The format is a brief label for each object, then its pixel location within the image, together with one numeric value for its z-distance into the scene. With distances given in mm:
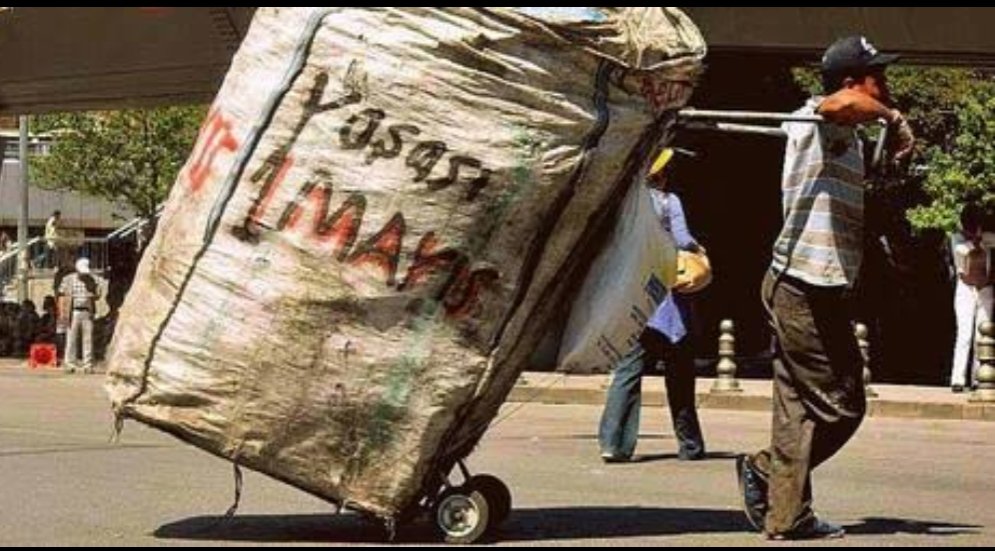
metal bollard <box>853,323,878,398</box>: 16625
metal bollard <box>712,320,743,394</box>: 17609
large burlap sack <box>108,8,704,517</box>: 6340
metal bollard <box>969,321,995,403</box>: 16136
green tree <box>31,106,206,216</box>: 38469
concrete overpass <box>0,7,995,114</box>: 20219
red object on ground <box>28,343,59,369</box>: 25938
